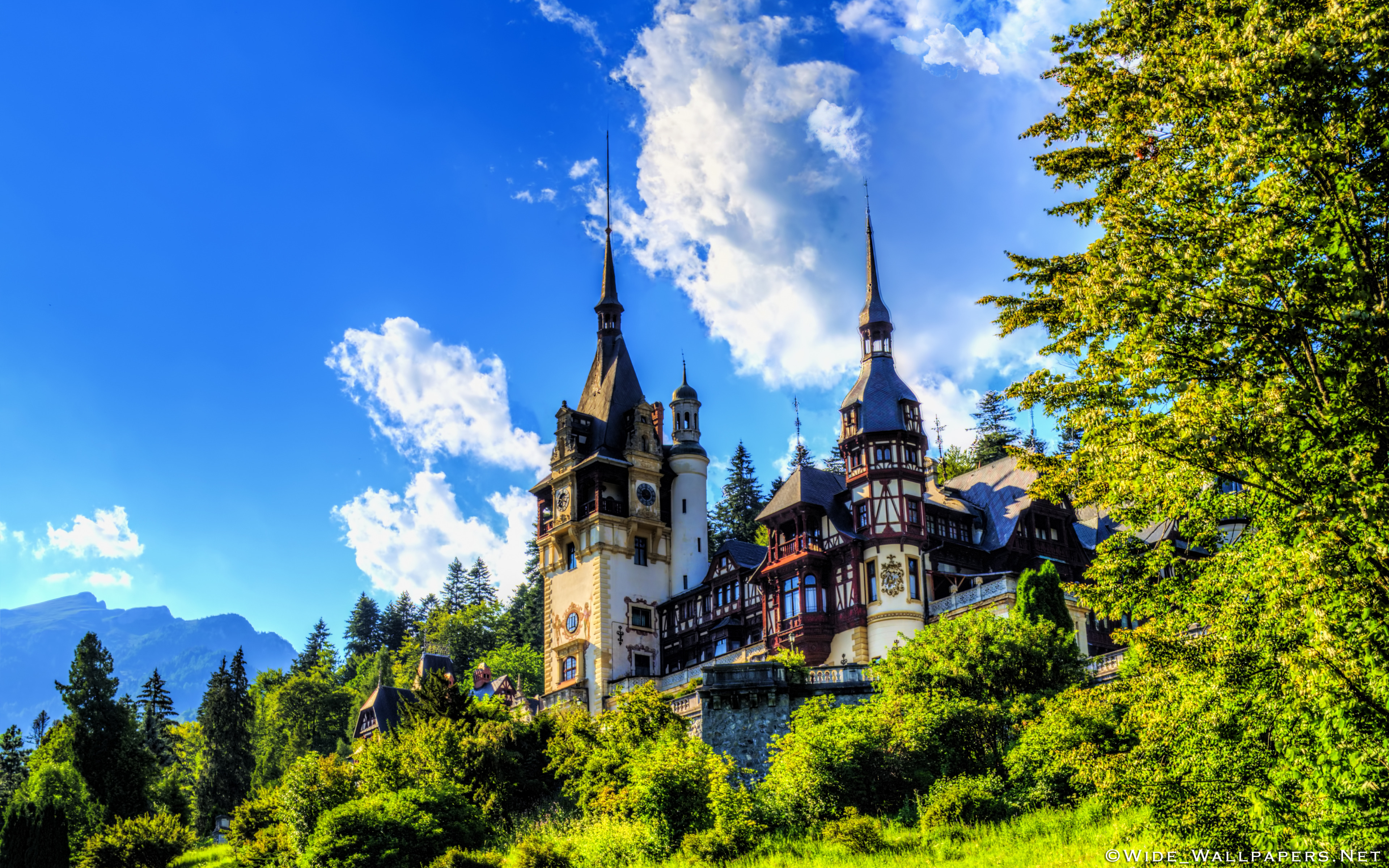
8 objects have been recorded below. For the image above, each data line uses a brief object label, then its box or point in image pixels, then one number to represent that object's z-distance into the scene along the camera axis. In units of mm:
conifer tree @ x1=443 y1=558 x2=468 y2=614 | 115875
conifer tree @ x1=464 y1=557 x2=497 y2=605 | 115750
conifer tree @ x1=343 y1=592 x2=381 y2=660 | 115188
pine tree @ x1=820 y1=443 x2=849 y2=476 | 90750
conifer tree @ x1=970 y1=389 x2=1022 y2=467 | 80125
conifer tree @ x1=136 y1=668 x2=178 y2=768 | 77062
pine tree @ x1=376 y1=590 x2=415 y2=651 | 112438
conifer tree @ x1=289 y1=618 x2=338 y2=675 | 111125
